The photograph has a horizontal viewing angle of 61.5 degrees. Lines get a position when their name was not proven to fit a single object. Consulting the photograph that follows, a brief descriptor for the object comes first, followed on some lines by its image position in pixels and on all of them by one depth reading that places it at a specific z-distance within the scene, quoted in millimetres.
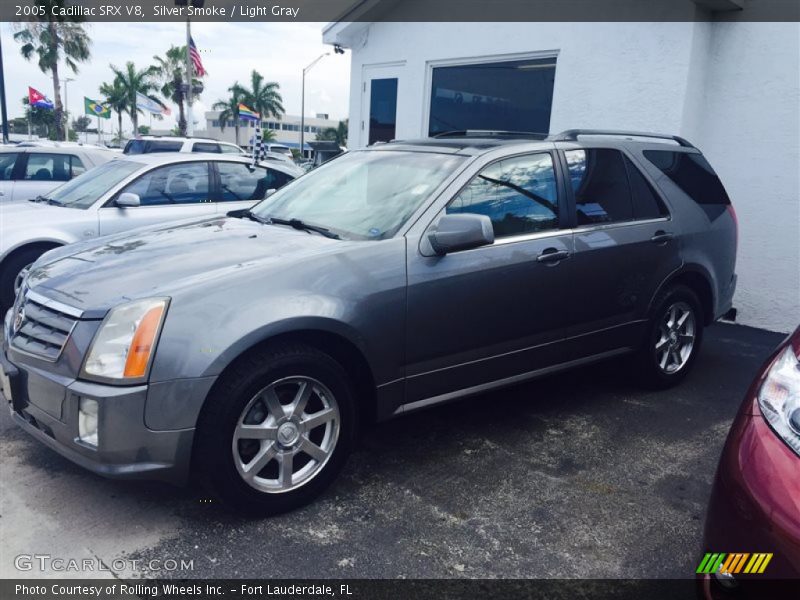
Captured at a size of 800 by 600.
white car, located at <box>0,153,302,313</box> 6004
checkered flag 12969
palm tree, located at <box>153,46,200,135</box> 54062
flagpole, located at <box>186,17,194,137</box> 21286
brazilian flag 29578
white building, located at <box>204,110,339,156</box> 79375
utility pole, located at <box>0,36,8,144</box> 19091
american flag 21750
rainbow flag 22906
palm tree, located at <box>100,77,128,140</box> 63800
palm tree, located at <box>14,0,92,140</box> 35969
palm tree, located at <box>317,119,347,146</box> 64938
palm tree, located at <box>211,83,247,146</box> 70500
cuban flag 24645
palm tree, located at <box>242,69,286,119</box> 72062
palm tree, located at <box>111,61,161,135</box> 60125
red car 1840
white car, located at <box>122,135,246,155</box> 15473
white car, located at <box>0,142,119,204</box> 8938
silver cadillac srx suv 2727
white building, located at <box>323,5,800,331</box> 6422
